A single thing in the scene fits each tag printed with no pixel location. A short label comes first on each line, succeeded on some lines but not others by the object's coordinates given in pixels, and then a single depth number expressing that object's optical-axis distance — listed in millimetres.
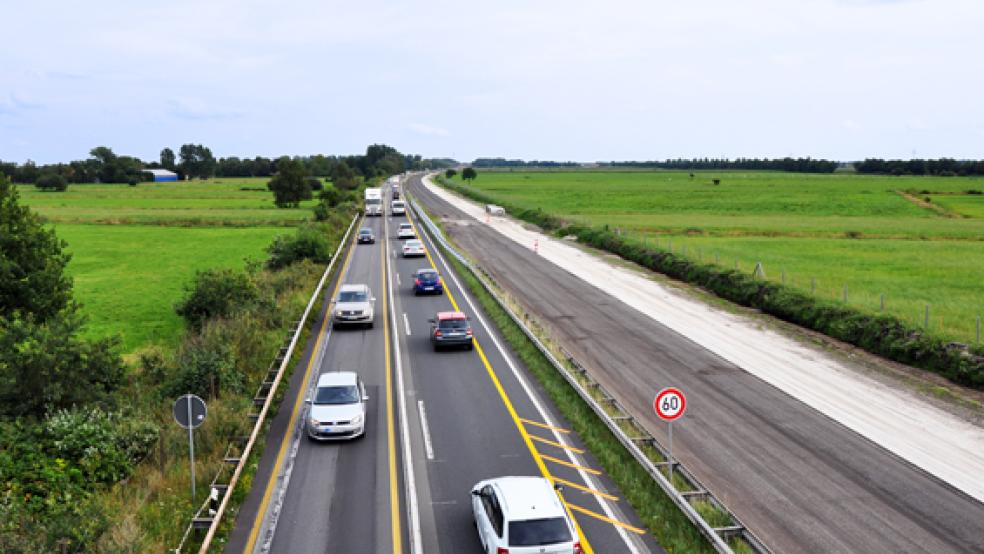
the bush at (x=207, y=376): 20266
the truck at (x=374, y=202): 85406
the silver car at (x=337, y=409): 17641
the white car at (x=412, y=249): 51406
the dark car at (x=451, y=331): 26016
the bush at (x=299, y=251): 46906
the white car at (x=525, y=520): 11359
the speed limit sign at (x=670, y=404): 14961
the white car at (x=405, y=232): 63969
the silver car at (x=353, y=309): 29500
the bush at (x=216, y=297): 31125
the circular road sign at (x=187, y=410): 13852
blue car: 37031
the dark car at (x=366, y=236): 60469
